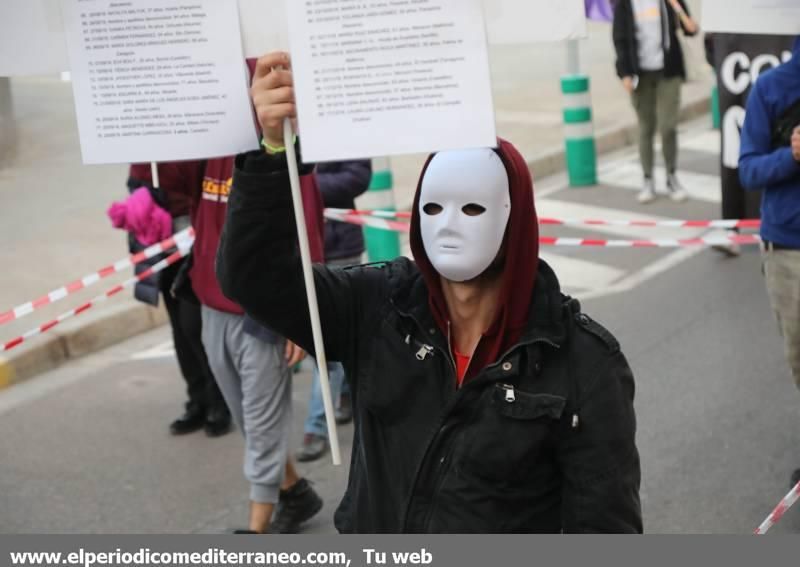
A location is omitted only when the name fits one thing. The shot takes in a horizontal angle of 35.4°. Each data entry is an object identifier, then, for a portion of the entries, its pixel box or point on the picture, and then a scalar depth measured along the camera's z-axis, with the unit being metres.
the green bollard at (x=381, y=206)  7.79
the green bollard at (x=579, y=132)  11.56
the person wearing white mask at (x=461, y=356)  2.57
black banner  7.99
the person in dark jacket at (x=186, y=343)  5.66
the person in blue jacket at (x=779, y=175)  4.67
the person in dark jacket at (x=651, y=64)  10.24
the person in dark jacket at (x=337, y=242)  5.55
